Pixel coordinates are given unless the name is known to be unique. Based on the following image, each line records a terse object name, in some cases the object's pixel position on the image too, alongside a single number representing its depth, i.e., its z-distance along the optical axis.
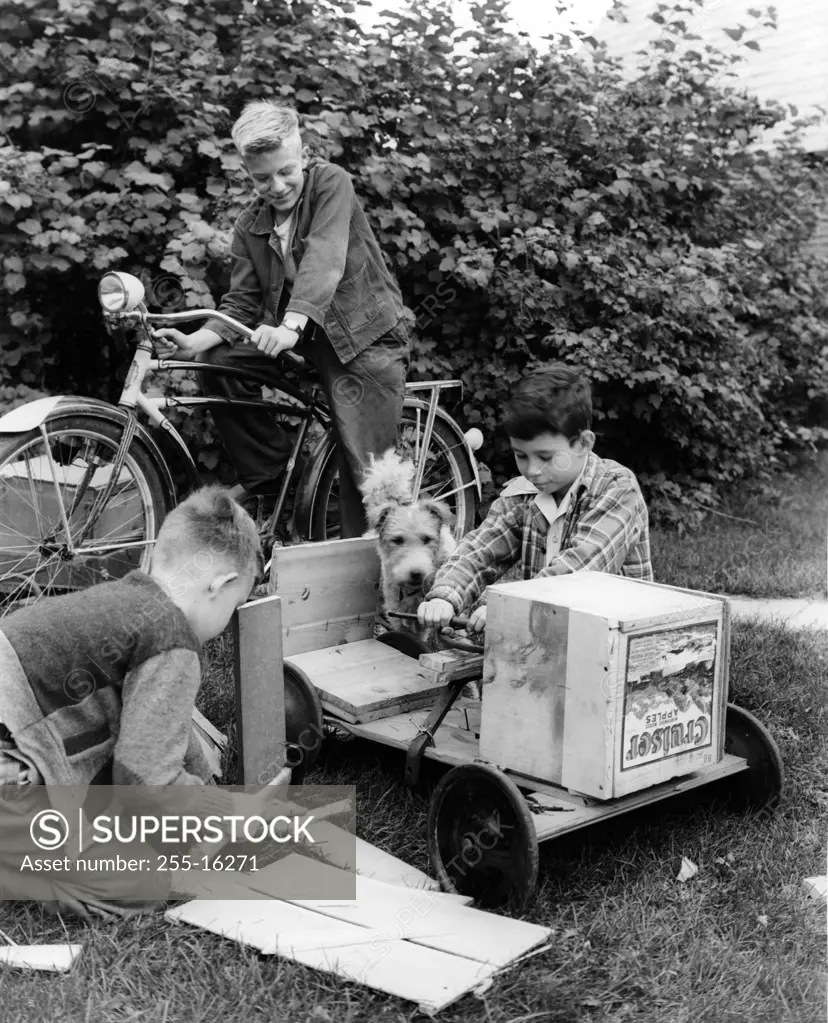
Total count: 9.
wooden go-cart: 2.36
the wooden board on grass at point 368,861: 2.55
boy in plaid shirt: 2.98
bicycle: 3.66
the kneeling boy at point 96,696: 2.26
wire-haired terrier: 3.54
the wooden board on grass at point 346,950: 2.04
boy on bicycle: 3.77
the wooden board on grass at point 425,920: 2.17
